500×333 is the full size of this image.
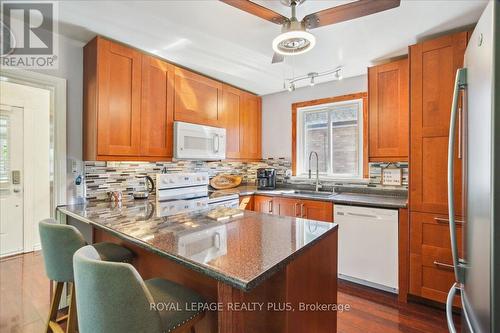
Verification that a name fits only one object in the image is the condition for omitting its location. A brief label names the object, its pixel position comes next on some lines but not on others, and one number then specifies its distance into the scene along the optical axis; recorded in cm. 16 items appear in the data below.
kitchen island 86
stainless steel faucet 326
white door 320
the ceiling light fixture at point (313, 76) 268
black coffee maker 364
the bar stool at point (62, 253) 138
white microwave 263
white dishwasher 228
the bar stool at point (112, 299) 81
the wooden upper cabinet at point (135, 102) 208
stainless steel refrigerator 63
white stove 228
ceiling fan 136
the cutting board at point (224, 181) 348
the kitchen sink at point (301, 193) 304
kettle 256
